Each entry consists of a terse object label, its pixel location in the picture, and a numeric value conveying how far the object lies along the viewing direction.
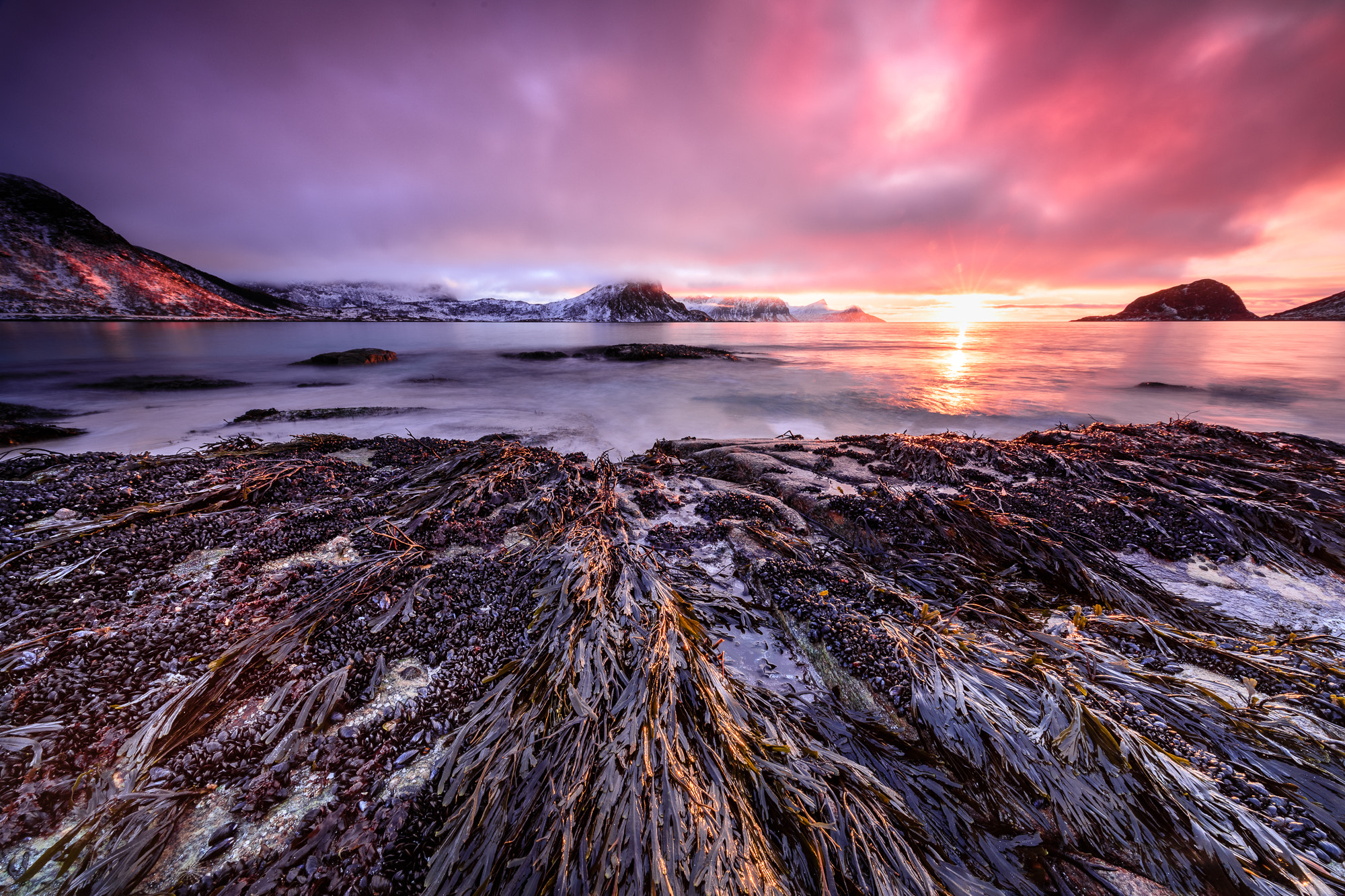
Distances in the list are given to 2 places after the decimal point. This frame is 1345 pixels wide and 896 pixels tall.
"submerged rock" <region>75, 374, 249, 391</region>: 12.76
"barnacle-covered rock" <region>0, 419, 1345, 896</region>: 1.64
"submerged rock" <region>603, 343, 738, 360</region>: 22.20
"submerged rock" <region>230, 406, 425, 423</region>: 8.43
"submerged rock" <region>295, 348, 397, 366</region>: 18.91
